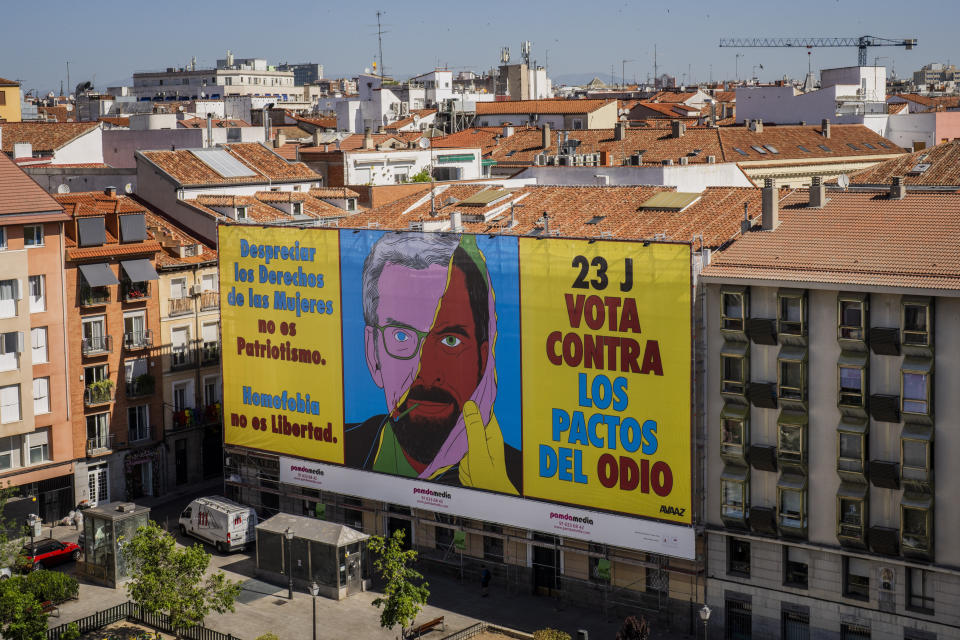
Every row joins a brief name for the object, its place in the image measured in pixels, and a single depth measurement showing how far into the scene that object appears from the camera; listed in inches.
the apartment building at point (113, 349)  2618.1
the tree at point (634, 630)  1878.7
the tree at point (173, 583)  1985.7
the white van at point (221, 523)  2445.9
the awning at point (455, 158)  4045.3
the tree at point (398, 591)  1980.8
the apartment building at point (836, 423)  1830.7
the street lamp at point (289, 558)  2205.7
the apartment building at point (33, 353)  2490.2
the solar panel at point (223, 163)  3248.0
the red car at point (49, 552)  2373.3
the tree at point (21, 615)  1891.0
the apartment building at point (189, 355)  2785.4
